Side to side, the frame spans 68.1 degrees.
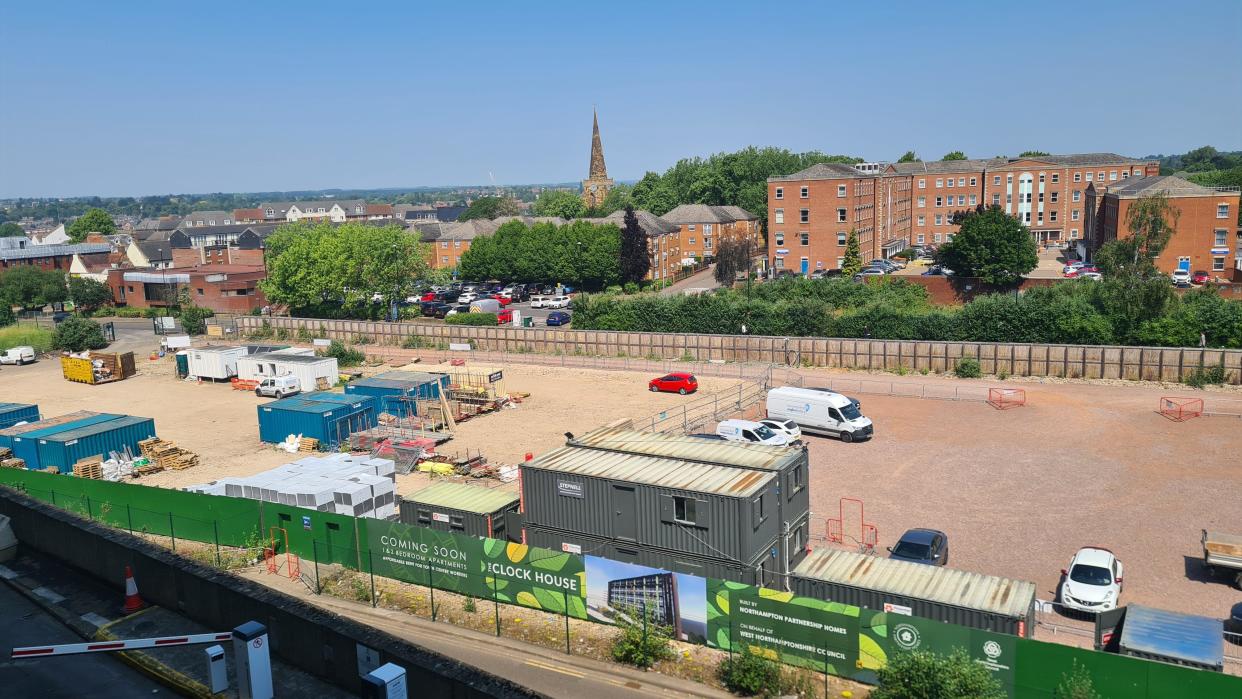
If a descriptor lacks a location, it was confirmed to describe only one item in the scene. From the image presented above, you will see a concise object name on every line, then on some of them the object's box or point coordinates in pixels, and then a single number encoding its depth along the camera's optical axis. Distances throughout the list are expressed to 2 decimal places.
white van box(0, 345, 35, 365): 60.09
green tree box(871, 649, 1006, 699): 13.42
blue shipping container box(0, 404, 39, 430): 38.41
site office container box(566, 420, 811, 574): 20.64
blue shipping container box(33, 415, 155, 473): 33.06
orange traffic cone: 15.46
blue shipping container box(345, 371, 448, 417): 39.38
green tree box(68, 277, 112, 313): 83.56
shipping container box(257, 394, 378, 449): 35.72
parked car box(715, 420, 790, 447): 32.12
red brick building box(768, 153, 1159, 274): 78.25
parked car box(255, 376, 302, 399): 45.56
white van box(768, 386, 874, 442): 33.72
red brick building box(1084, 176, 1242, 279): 65.75
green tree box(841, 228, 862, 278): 72.50
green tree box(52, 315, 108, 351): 63.88
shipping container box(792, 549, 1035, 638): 16.59
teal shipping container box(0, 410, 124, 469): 33.81
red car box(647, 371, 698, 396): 43.12
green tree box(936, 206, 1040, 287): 62.22
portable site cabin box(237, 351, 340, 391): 46.31
